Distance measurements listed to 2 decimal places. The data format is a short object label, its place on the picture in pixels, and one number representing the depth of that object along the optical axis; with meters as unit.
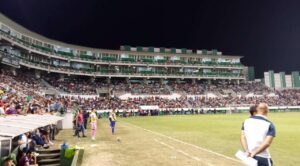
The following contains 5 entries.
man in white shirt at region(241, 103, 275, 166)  4.01
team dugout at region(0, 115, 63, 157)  6.51
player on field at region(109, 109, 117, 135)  17.74
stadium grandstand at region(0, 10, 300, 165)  48.68
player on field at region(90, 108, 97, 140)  15.91
